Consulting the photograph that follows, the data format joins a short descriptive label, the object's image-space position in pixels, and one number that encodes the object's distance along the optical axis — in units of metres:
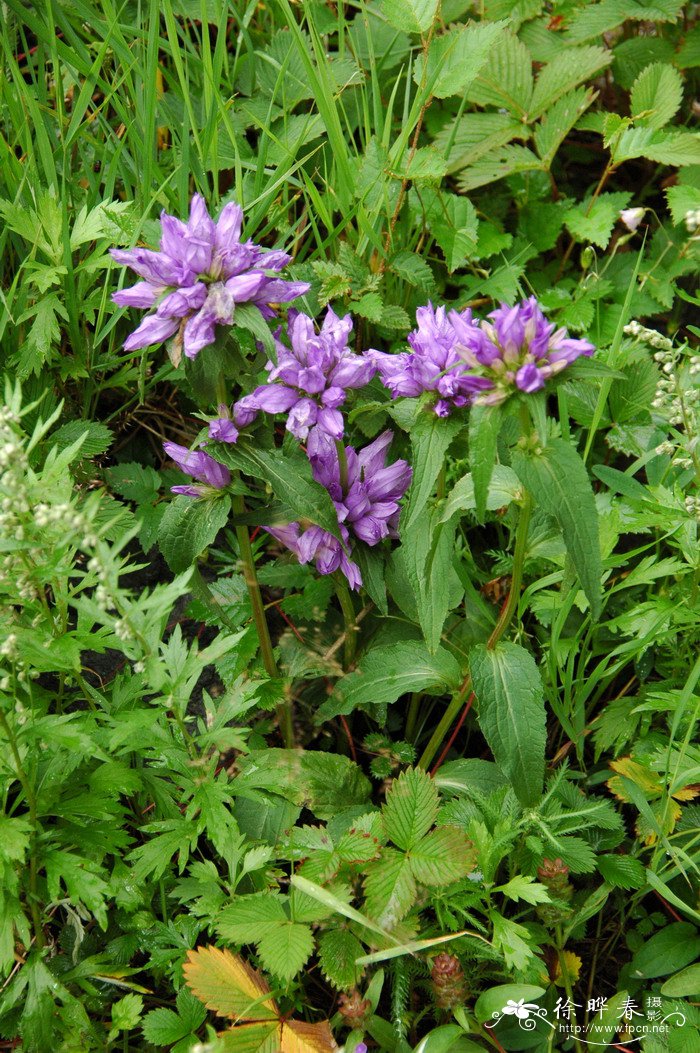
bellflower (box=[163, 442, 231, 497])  0.86
